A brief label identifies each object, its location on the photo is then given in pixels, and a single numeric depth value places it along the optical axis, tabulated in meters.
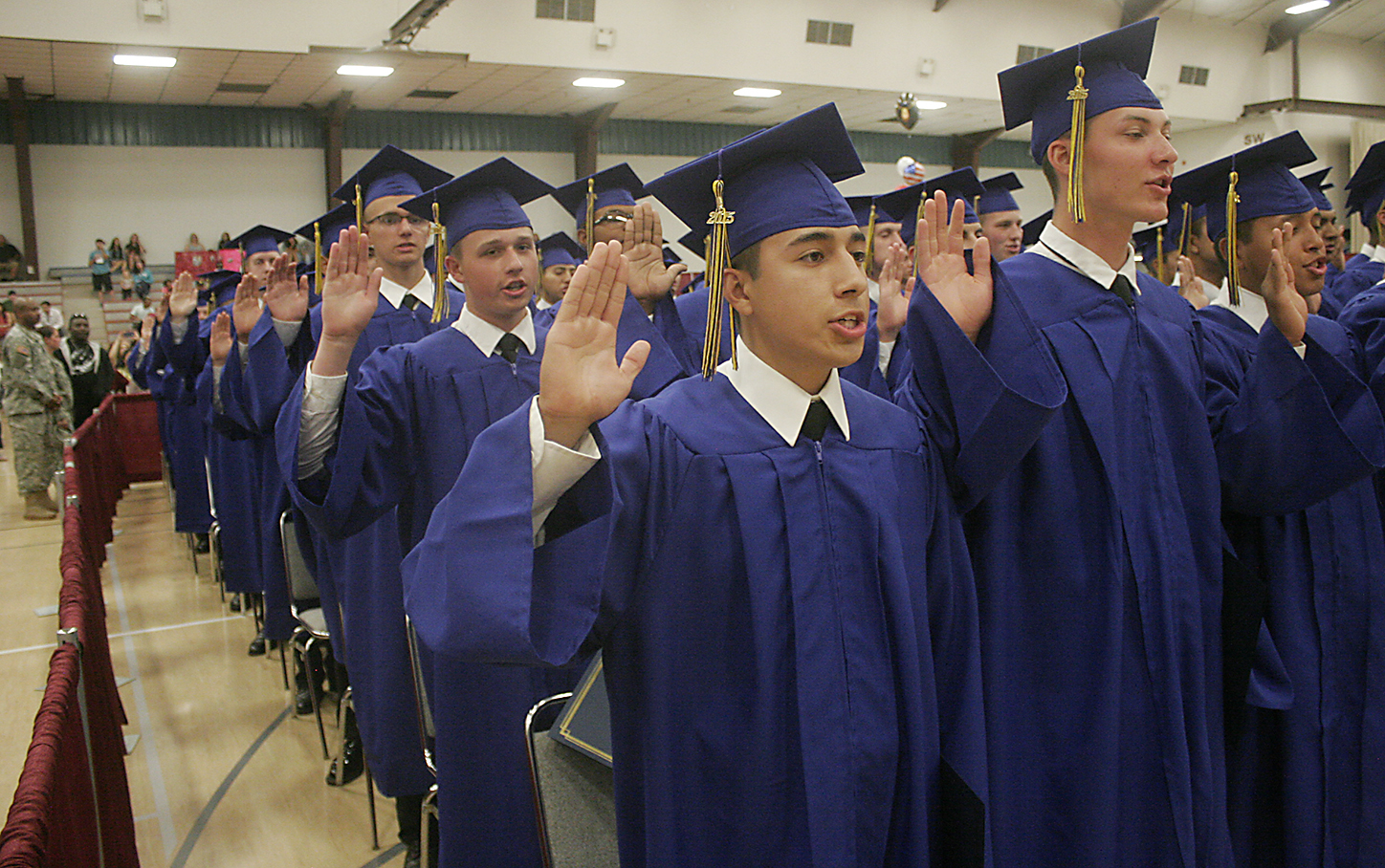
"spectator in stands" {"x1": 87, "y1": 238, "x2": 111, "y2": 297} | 17.44
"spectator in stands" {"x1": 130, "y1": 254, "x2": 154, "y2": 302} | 17.38
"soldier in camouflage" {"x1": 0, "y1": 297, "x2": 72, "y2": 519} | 10.29
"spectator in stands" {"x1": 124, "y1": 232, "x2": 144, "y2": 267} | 17.91
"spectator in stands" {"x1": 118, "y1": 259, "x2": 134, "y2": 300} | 17.66
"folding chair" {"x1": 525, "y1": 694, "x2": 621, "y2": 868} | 1.98
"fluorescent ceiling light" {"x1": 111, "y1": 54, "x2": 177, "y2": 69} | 13.84
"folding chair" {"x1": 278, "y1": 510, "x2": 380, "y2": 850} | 4.17
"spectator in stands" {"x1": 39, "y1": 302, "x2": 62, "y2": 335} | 14.22
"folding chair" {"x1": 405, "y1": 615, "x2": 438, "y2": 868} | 2.86
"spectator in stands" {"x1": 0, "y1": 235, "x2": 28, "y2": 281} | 16.86
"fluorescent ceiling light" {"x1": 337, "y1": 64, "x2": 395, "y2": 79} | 14.61
